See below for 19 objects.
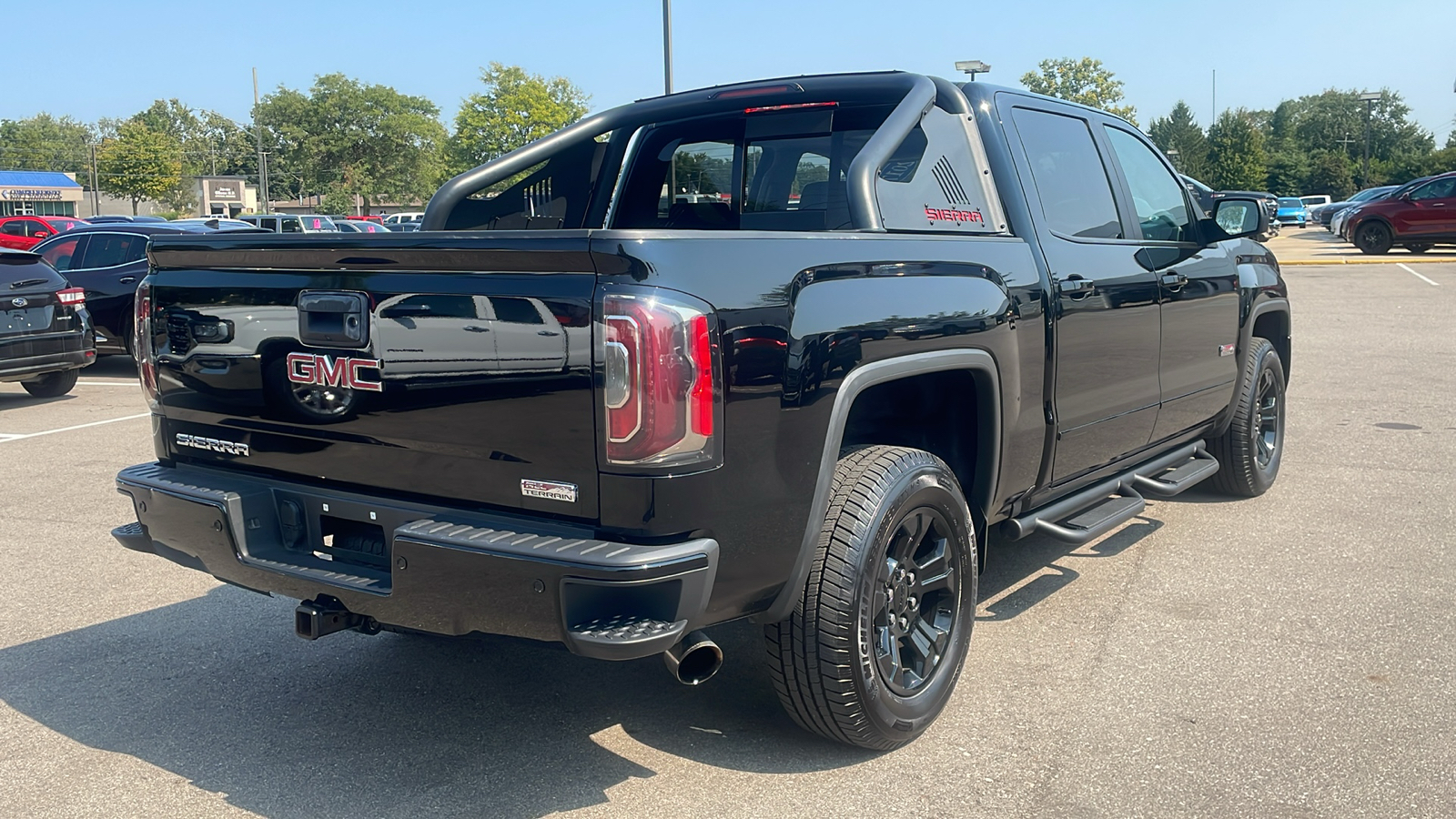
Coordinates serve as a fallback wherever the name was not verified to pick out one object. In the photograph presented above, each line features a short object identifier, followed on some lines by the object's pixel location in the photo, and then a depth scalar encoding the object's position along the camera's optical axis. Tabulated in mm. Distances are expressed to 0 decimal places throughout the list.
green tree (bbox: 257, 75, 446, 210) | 103125
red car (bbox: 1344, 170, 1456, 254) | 26453
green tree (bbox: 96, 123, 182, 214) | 90625
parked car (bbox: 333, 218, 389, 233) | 30083
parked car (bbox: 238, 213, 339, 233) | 29395
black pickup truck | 2711
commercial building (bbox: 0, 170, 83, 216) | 91375
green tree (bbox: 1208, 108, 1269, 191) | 81250
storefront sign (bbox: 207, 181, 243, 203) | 109188
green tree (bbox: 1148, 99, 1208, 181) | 89038
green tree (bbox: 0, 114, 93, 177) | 129000
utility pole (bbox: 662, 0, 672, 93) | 17734
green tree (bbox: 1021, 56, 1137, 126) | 74312
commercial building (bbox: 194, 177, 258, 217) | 108875
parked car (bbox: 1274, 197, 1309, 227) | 59506
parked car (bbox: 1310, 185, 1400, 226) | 40481
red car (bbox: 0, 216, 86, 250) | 29375
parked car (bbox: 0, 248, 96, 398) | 9914
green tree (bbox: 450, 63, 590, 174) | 72500
